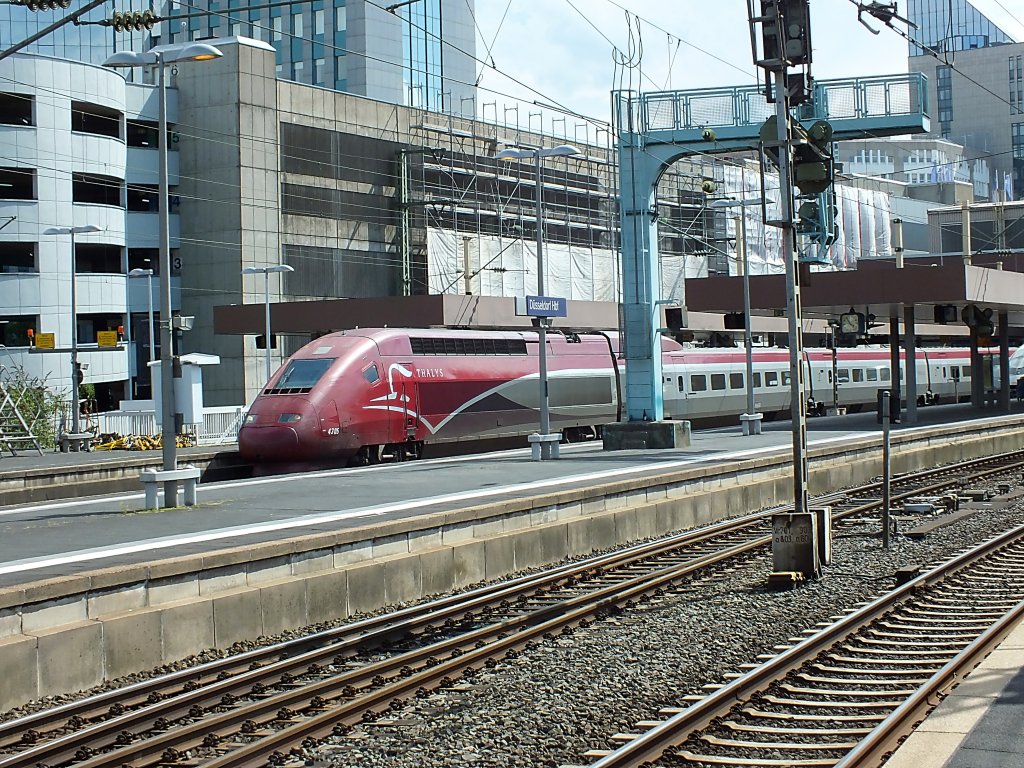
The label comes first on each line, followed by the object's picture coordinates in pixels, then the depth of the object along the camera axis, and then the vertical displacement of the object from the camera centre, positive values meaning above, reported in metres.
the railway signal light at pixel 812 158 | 14.96 +2.66
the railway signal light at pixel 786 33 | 14.34 +3.90
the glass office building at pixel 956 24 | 175.38 +50.66
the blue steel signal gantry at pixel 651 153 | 29.09 +5.40
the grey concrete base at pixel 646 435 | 29.59 -0.99
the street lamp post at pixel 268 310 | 41.18 +2.75
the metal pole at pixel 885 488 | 17.18 -1.33
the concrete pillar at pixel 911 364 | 40.16 +0.71
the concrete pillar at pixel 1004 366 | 47.98 +0.72
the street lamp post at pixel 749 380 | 35.81 +0.28
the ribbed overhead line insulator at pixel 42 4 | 13.83 +4.34
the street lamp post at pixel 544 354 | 27.84 +0.86
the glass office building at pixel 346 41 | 75.88 +21.22
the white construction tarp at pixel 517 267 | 64.25 +6.52
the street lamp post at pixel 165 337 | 17.98 +0.86
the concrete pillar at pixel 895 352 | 43.88 +1.18
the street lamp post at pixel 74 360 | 36.19 +1.19
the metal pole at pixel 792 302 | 14.39 +0.97
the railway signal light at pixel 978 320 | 42.50 +2.15
